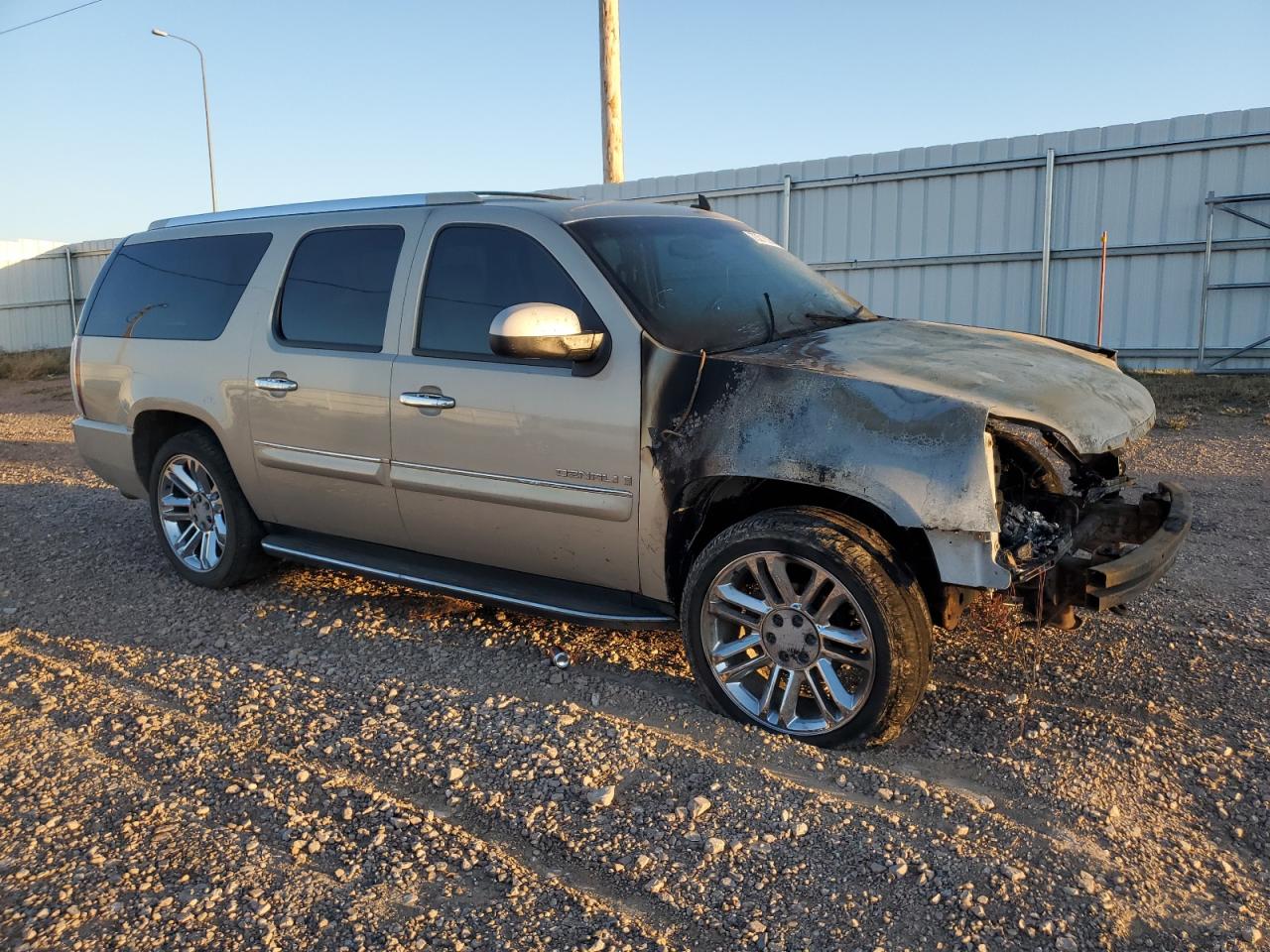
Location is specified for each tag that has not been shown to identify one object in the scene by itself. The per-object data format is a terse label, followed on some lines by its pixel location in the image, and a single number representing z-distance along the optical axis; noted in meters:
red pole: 12.88
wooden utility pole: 12.57
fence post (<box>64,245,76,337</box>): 26.12
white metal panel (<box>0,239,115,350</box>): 26.20
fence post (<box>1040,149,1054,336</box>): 13.36
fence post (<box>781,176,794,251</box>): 15.50
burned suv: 3.37
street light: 27.26
